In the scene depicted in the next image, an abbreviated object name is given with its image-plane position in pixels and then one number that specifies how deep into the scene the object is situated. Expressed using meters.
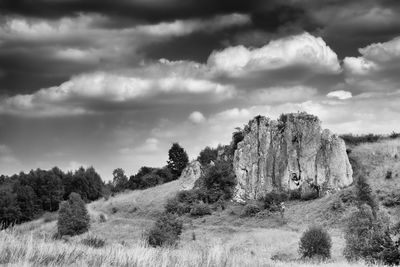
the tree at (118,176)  152.23
